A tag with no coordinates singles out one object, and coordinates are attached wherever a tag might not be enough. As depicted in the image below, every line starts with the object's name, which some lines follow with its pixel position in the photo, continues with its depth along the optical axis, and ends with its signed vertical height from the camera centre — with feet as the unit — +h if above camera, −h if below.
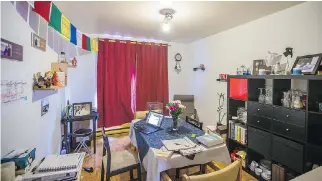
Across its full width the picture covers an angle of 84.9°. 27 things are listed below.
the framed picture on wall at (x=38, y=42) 5.86 +1.62
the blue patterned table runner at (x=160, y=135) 6.68 -2.02
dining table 5.62 -2.29
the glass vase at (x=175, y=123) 8.09 -1.63
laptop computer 8.06 -1.77
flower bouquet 7.99 -1.06
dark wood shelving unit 6.04 -1.55
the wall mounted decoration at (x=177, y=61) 15.42 +2.35
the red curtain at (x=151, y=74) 14.02 +1.08
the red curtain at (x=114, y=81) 12.87 +0.49
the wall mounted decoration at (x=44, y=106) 6.75 -0.74
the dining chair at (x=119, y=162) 6.48 -2.97
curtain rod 12.64 +3.54
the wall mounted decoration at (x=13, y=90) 4.07 -0.07
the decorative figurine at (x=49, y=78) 6.30 +0.33
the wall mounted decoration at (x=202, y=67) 13.67 +1.61
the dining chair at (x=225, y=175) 4.13 -2.16
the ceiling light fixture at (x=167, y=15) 7.83 +3.40
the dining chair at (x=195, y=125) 7.70 -1.86
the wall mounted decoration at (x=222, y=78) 11.33 +0.64
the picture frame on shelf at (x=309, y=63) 6.22 +0.92
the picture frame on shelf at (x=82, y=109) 10.43 -1.29
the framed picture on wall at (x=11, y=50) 3.93 +0.91
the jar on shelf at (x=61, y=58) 9.11 +1.61
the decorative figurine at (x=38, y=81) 5.91 +0.22
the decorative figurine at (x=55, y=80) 6.92 +0.30
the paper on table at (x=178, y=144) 6.13 -2.04
